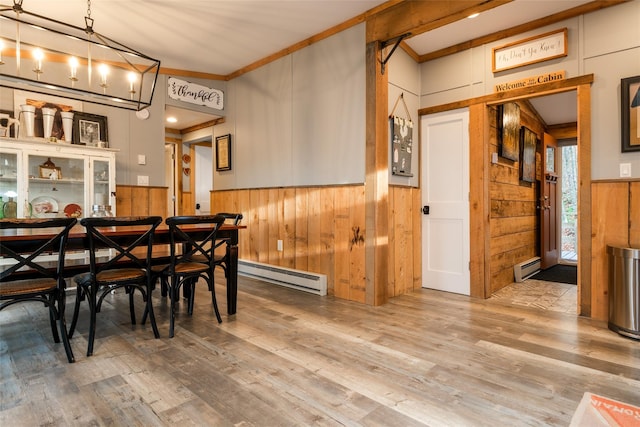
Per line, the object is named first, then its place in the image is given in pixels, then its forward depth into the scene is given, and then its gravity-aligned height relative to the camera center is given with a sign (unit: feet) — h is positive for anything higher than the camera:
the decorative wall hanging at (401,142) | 12.08 +2.29
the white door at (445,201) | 12.59 +0.22
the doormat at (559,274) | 15.24 -3.20
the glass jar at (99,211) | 10.44 -0.02
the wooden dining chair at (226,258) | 9.71 -1.39
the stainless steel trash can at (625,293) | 8.41 -2.15
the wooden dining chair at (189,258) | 8.40 -1.28
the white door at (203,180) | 22.52 +1.92
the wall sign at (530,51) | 10.36 +4.79
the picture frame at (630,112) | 9.12 +2.41
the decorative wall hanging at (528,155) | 15.75 +2.37
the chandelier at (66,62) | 11.25 +5.41
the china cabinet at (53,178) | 11.03 +1.10
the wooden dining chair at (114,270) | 7.35 -1.34
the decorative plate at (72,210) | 12.23 +0.02
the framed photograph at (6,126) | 11.16 +2.75
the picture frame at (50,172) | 11.72 +1.31
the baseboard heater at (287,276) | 12.44 -2.61
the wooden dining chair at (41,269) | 6.61 -1.16
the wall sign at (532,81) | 10.40 +3.85
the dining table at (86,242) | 7.04 -0.74
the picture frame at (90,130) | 12.83 +3.01
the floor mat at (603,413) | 5.11 -3.14
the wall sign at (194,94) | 15.23 +5.21
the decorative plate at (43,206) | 11.64 +0.17
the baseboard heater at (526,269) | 14.79 -2.78
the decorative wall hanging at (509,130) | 13.33 +2.99
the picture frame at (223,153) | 16.81 +2.75
